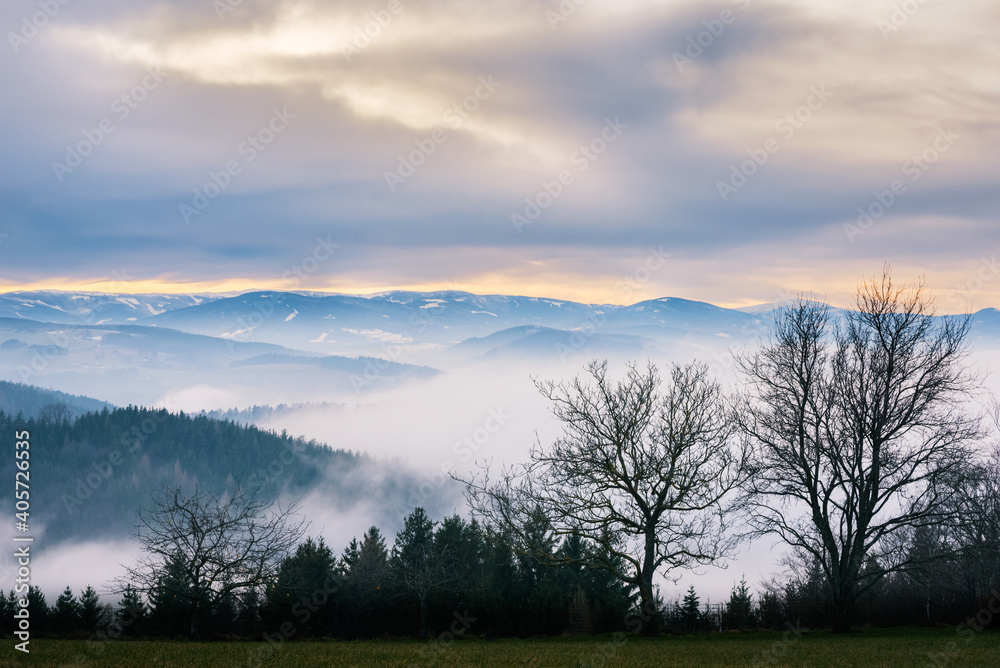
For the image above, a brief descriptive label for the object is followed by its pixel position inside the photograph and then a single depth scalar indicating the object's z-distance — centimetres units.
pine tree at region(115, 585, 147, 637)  2573
